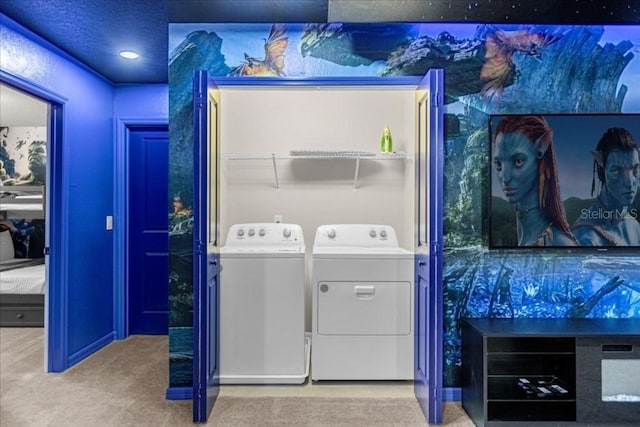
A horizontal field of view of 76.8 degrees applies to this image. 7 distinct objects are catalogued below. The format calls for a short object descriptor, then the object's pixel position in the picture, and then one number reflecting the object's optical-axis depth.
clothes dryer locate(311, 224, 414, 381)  2.75
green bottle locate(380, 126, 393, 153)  3.19
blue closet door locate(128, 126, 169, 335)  3.79
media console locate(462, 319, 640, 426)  2.17
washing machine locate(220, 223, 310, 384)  2.72
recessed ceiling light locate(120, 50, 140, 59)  2.98
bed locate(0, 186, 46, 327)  3.98
